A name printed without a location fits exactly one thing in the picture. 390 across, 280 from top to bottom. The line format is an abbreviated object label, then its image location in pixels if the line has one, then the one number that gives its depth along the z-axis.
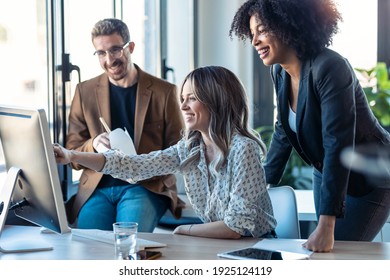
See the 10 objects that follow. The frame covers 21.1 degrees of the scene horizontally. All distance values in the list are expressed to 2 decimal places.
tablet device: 3.02
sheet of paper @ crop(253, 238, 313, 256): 3.14
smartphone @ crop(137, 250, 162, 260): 3.05
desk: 3.09
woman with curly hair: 3.22
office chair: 3.61
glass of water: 3.08
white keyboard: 3.17
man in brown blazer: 4.18
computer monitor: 3.06
